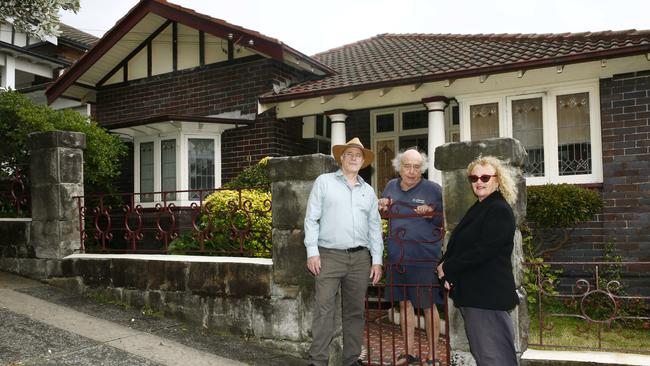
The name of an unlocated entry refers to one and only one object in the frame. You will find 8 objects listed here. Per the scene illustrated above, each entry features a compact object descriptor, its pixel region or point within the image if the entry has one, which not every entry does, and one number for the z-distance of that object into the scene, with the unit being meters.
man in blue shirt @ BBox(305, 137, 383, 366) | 3.91
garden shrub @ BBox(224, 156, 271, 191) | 9.27
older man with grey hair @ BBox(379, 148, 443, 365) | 4.25
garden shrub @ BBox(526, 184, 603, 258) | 7.30
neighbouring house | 16.98
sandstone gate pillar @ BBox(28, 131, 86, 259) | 6.10
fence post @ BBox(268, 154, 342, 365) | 4.51
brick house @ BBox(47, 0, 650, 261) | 7.65
